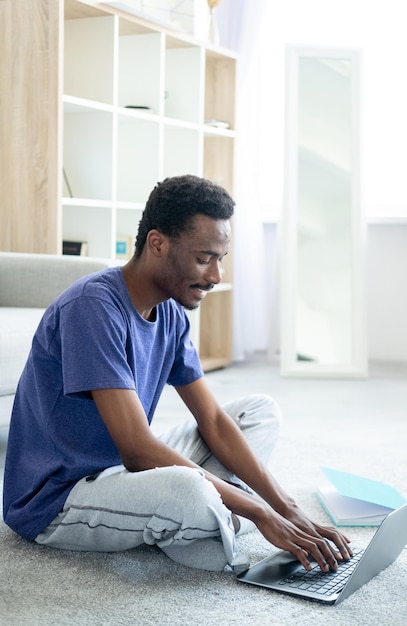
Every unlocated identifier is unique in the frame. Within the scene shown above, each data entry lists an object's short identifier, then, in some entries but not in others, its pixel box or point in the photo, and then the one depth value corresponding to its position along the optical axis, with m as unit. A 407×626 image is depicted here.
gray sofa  2.89
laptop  1.57
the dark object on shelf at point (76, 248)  3.65
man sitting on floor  1.62
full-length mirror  4.19
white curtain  4.49
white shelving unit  3.37
